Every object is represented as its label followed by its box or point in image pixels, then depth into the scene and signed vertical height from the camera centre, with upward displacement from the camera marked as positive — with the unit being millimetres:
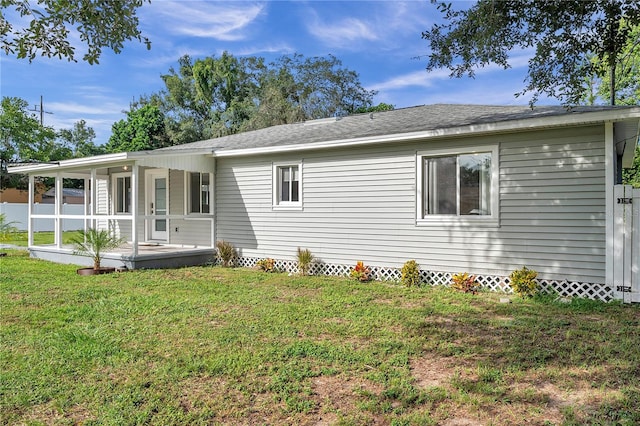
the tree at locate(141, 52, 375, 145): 29859 +9377
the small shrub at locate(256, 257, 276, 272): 9883 -1295
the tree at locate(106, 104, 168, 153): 28652 +5575
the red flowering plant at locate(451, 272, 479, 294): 7371 -1288
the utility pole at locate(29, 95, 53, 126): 34656 +8716
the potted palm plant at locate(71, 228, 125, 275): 9273 -817
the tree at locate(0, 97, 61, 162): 28953 +5582
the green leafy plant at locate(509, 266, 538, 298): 6793 -1179
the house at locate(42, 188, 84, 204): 35062 +1317
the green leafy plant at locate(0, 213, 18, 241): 14290 -714
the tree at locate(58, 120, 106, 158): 39250 +7451
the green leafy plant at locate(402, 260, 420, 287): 7949 -1227
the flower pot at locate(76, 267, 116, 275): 9172 -1350
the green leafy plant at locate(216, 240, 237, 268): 10648 -1109
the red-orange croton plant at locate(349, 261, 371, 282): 8562 -1283
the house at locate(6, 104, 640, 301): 6516 +343
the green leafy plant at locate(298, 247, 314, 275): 9211 -1115
